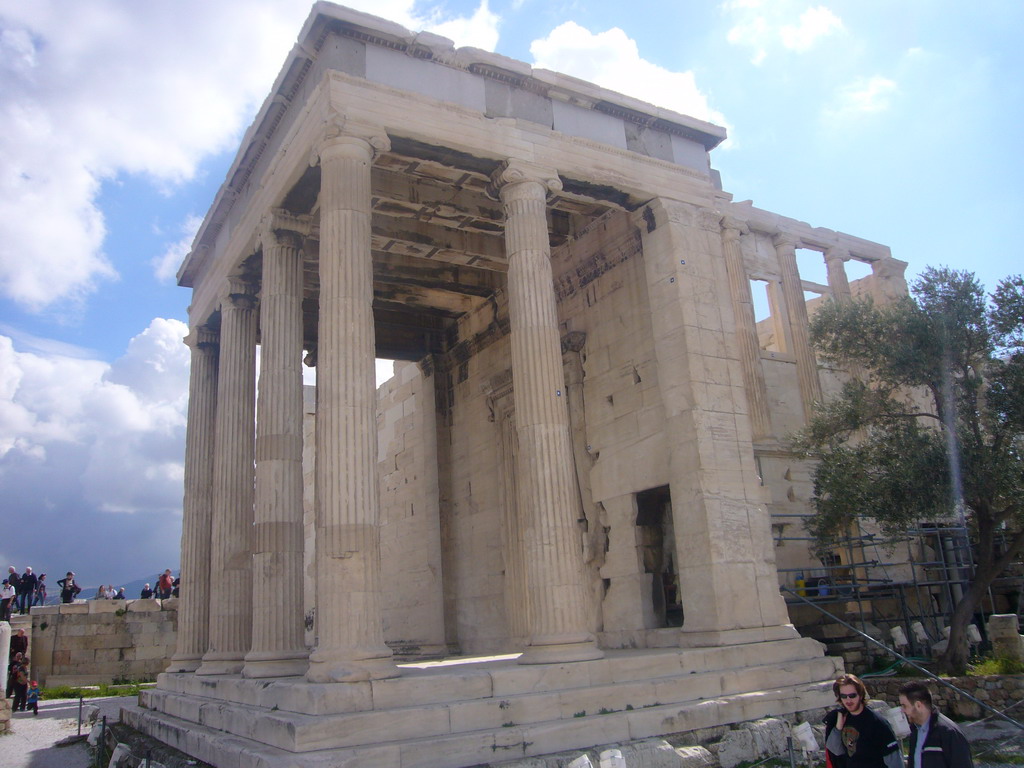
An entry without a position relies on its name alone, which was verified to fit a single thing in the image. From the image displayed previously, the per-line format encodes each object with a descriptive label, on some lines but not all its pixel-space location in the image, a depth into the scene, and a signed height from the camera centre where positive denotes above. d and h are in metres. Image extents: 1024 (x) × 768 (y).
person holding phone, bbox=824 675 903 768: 6.23 -1.11
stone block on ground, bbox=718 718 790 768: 10.24 -1.82
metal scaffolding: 16.20 -0.19
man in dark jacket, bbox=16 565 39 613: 25.03 +1.49
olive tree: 14.88 +2.76
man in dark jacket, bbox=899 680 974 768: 5.54 -1.03
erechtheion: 10.15 +2.76
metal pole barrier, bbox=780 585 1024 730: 12.81 -1.07
